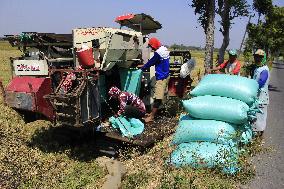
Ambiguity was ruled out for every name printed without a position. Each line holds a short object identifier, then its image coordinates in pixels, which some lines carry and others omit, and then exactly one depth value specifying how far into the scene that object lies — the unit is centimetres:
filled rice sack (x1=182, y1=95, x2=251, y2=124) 621
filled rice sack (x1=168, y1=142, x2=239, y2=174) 538
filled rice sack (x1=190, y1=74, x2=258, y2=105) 654
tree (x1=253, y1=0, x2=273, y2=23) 2798
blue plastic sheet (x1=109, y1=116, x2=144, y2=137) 701
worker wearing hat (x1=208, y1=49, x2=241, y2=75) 795
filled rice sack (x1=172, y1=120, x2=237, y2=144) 596
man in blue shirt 831
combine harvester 650
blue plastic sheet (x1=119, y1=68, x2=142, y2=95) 812
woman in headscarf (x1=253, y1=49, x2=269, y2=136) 722
